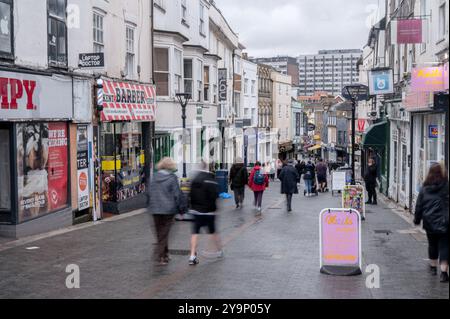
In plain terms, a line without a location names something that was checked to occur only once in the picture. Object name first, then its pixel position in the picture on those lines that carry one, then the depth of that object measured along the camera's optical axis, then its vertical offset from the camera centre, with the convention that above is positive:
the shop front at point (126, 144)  18.94 -0.53
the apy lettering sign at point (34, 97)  12.90 +0.72
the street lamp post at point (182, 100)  22.70 +1.05
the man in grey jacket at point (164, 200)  10.14 -1.18
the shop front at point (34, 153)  13.41 -0.57
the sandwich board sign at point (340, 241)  9.67 -1.78
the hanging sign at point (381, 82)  24.20 +1.72
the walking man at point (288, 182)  20.08 -1.78
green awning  28.52 -0.45
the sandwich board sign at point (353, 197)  18.17 -2.07
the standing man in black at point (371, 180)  22.55 -1.96
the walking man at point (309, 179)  28.00 -2.40
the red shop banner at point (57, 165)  15.23 -0.92
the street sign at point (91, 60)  16.20 +1.77
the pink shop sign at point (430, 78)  13.81 +1.09
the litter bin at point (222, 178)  26.28 -2.14
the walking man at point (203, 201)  10.46 -1.24
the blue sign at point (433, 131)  17.23 -0.15
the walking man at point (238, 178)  20.10 -1.69
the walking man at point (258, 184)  19.28 -1.76
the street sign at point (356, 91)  20.42 +1.15
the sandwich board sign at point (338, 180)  28.08 -2.41
